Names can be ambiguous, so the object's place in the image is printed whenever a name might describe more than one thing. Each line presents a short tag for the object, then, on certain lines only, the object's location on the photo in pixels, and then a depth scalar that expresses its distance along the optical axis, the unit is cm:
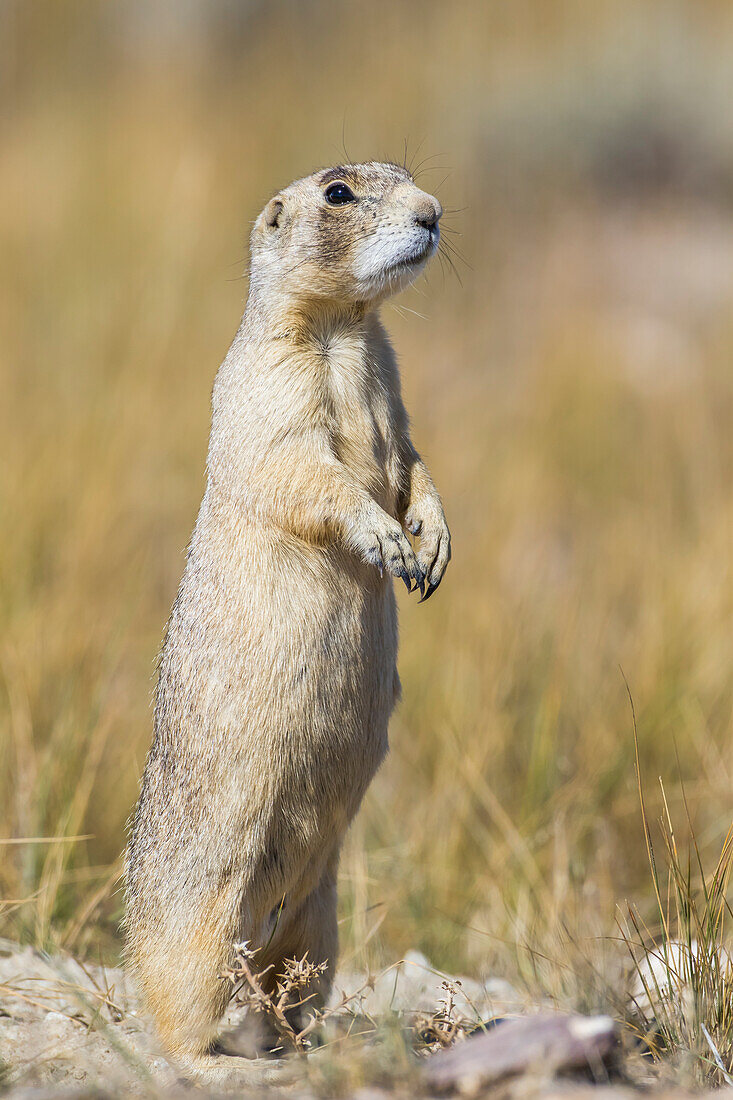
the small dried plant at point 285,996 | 577
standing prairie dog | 629
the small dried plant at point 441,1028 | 564
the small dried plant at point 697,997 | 564
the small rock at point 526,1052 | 456
